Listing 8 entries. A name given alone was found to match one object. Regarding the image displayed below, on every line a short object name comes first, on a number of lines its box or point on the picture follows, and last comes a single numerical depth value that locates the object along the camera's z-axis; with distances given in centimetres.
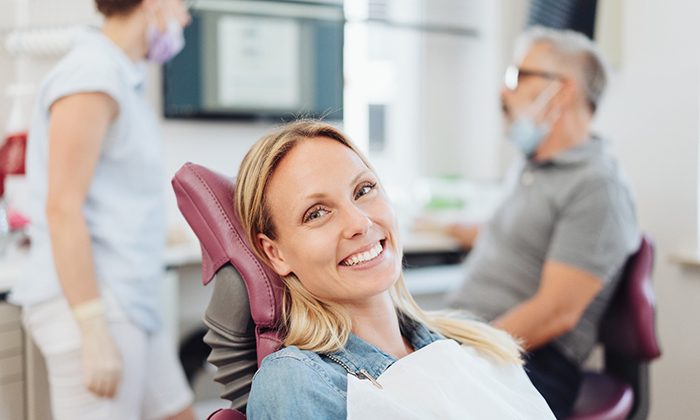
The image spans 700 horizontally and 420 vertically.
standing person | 116
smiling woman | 94
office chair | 166
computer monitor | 266
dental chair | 98
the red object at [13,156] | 148
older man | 169
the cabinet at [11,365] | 110
